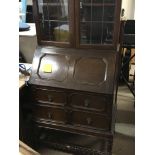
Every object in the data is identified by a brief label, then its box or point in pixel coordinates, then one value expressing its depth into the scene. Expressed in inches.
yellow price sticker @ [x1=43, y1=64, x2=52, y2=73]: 66.7
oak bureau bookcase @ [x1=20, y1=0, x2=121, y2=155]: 60.9
